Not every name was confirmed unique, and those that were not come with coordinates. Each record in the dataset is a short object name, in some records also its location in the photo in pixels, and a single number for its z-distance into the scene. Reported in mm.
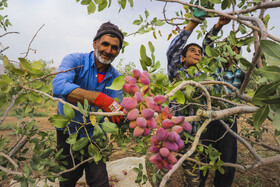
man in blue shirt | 1705
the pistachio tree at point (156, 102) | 498
